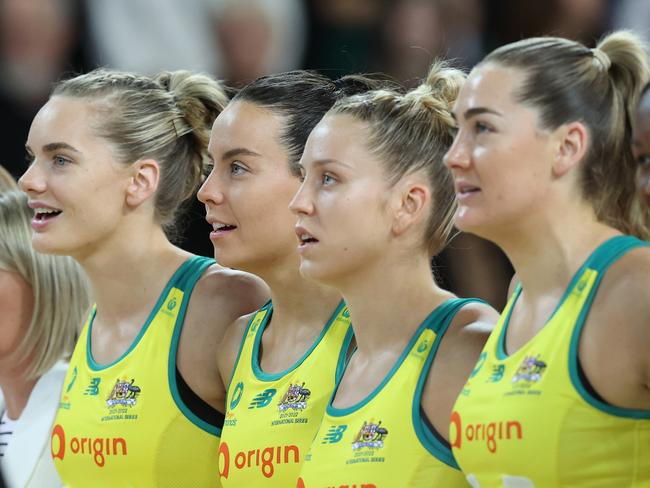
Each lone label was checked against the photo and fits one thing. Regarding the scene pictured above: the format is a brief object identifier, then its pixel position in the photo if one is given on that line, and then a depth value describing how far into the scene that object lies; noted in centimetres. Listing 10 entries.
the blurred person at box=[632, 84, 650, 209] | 589
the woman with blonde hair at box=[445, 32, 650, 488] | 471
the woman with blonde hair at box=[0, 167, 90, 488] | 845
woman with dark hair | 631
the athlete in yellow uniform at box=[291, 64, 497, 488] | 552
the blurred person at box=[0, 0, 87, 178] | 1142
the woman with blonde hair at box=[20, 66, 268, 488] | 684
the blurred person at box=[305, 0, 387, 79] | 1137
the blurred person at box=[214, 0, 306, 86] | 1160
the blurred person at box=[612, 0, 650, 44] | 1044
